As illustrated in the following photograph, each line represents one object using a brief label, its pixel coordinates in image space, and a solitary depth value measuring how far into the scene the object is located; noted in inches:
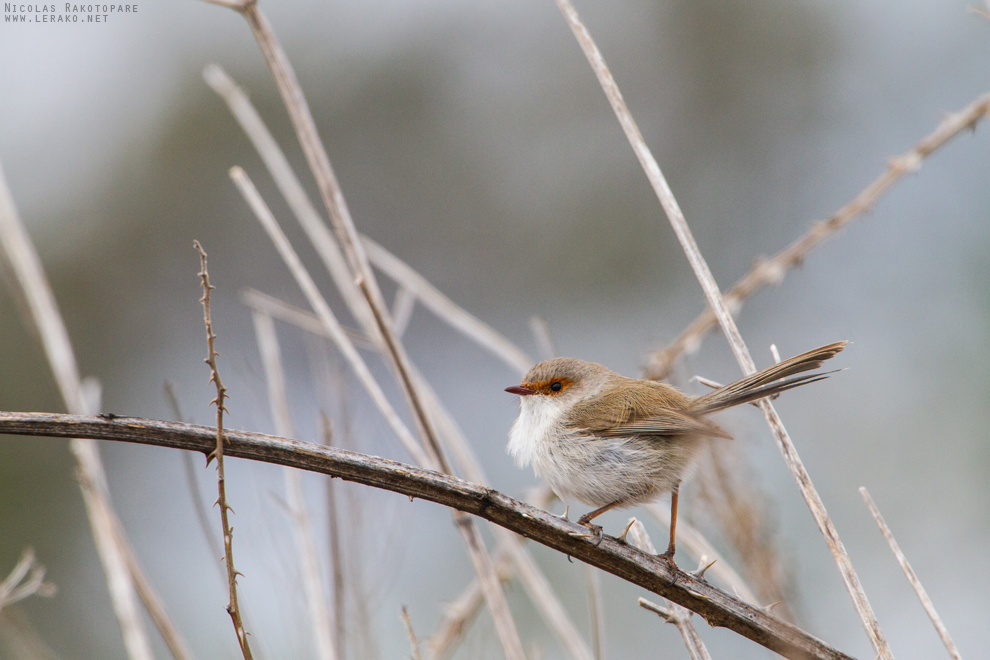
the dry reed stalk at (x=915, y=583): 125.6
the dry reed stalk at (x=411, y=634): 127.4
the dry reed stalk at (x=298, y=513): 165.9
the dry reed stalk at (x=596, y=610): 155.5
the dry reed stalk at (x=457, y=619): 176.6
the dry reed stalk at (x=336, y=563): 161.2
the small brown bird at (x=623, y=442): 164.1
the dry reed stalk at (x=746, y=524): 125.7
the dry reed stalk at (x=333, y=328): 170.9
